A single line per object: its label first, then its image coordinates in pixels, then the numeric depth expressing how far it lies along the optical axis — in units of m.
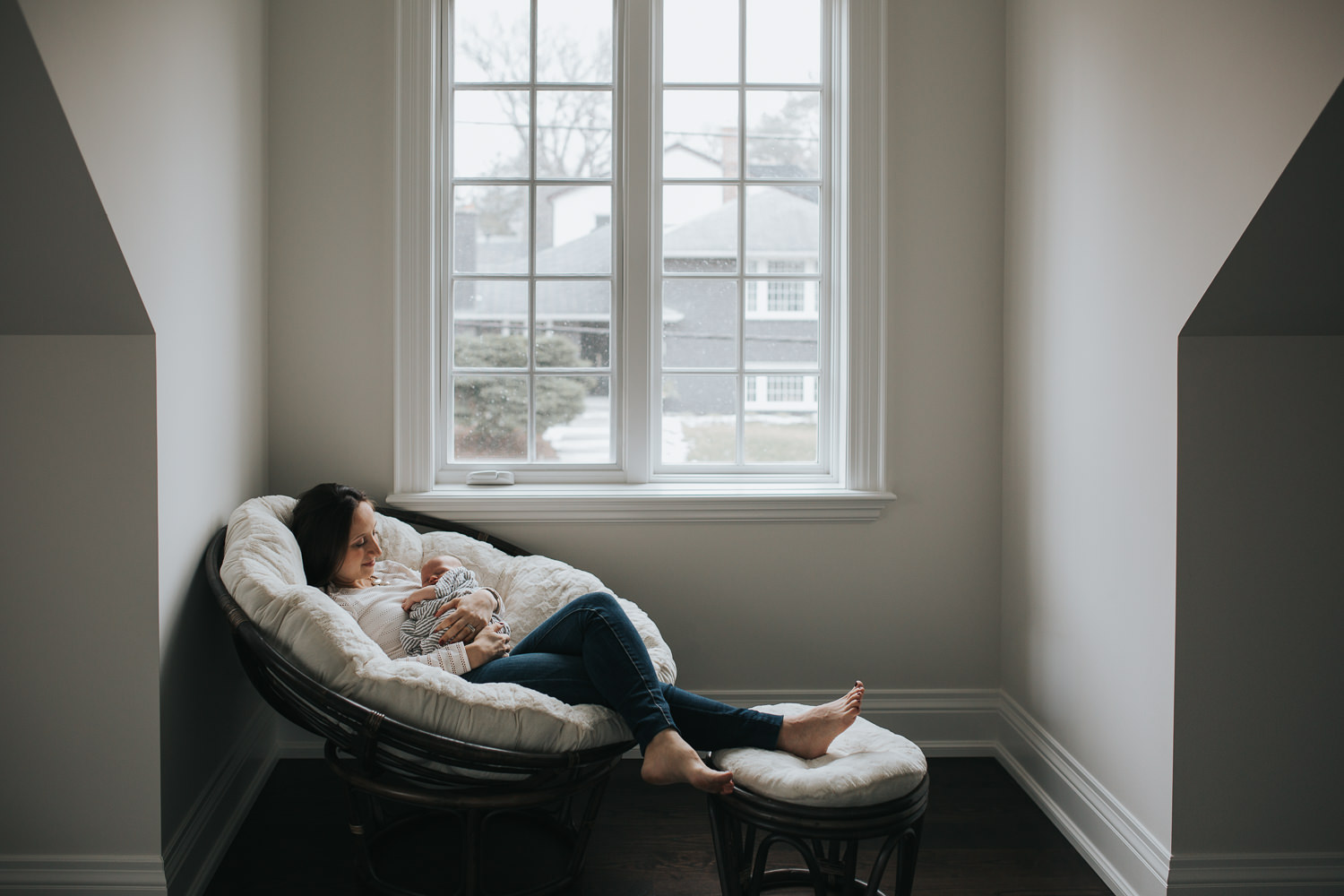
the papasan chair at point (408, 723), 1.62
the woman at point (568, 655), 1.72
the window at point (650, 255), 2.63
